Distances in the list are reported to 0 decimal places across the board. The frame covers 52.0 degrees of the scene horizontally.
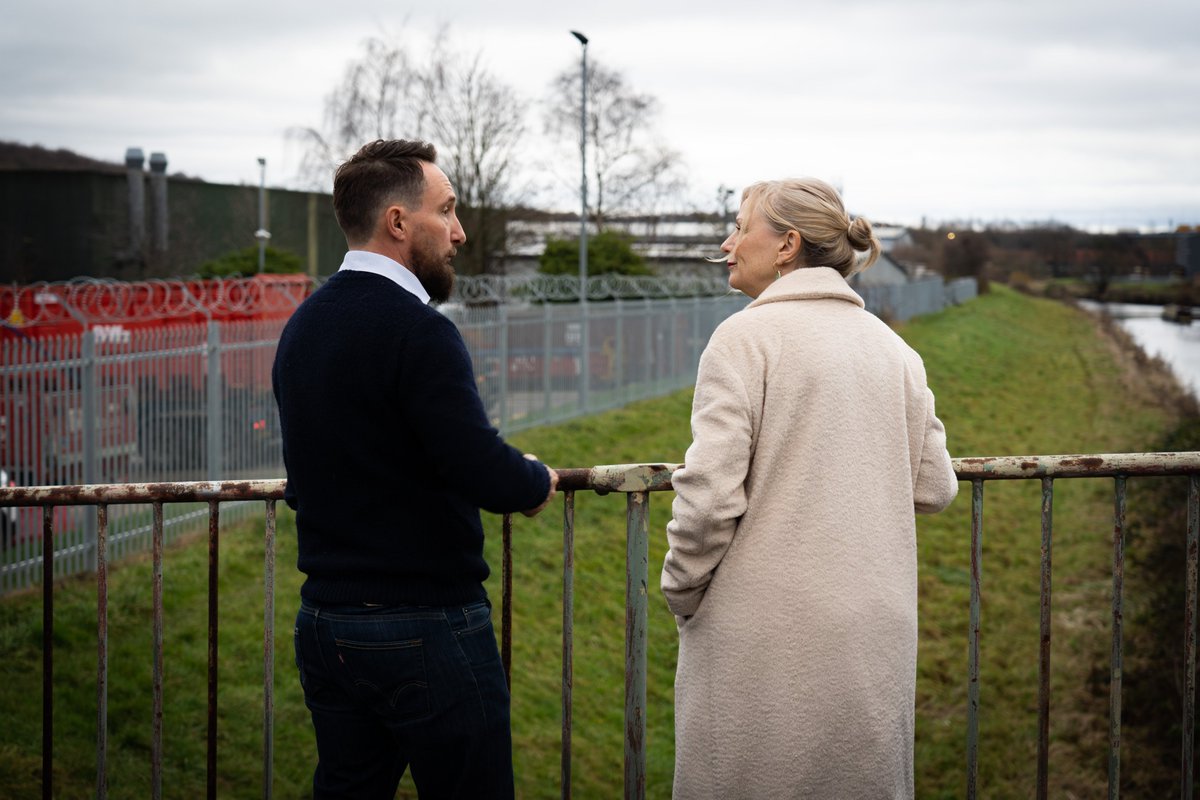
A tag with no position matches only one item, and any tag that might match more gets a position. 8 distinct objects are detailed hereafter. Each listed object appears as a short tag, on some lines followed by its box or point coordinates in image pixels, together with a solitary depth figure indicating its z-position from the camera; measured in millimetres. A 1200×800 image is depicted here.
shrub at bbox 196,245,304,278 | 31641
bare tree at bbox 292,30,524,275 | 33906
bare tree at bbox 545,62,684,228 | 37844
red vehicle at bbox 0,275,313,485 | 9219
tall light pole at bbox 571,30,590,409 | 23500
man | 2453
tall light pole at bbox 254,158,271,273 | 31609
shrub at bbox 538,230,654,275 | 31562
